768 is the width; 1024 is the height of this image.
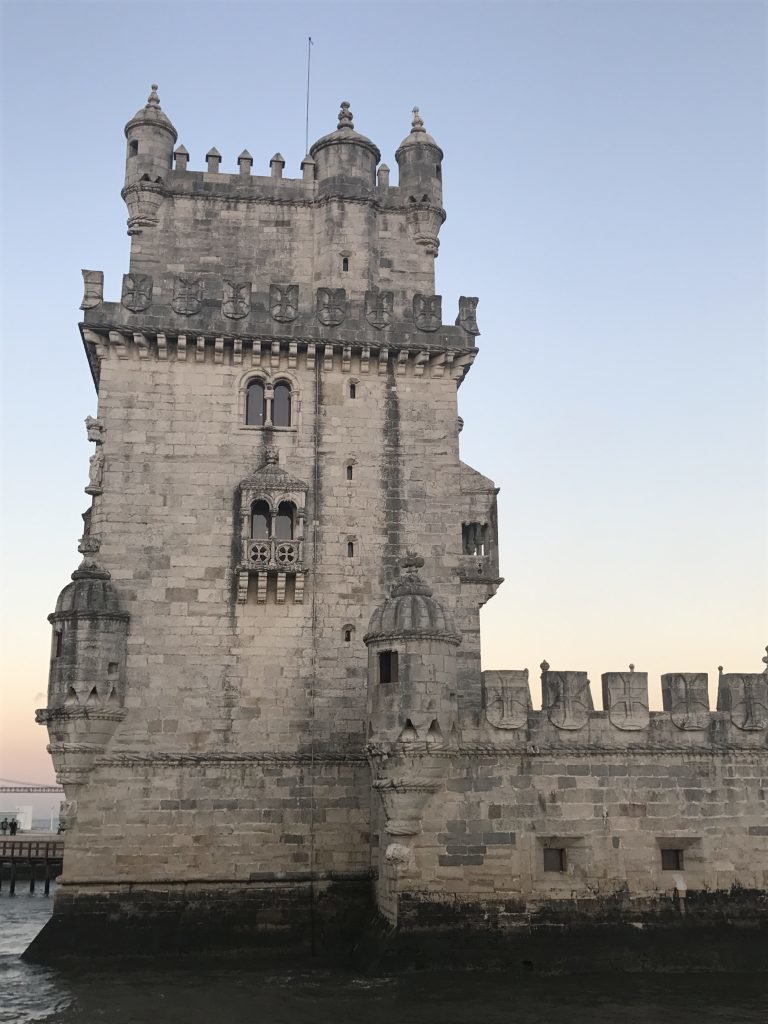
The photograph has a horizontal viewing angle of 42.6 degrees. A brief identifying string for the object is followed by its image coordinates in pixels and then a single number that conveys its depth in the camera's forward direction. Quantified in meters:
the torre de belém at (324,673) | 21.81
